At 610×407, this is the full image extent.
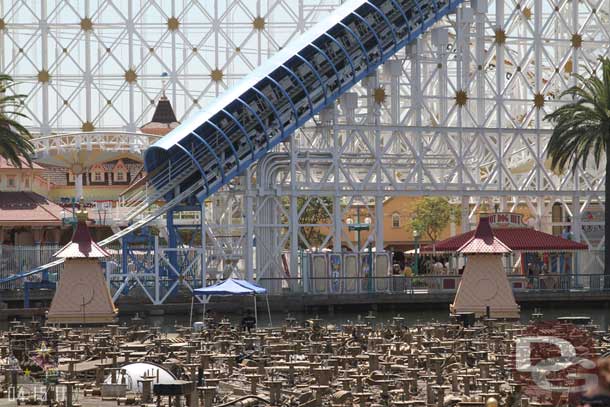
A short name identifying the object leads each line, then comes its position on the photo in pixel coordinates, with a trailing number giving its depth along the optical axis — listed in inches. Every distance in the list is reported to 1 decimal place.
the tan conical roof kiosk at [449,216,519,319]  2657.5
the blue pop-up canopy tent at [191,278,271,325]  2610.7
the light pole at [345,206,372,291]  3495.6
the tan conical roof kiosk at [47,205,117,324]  2672.2
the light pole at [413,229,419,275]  3875.5
